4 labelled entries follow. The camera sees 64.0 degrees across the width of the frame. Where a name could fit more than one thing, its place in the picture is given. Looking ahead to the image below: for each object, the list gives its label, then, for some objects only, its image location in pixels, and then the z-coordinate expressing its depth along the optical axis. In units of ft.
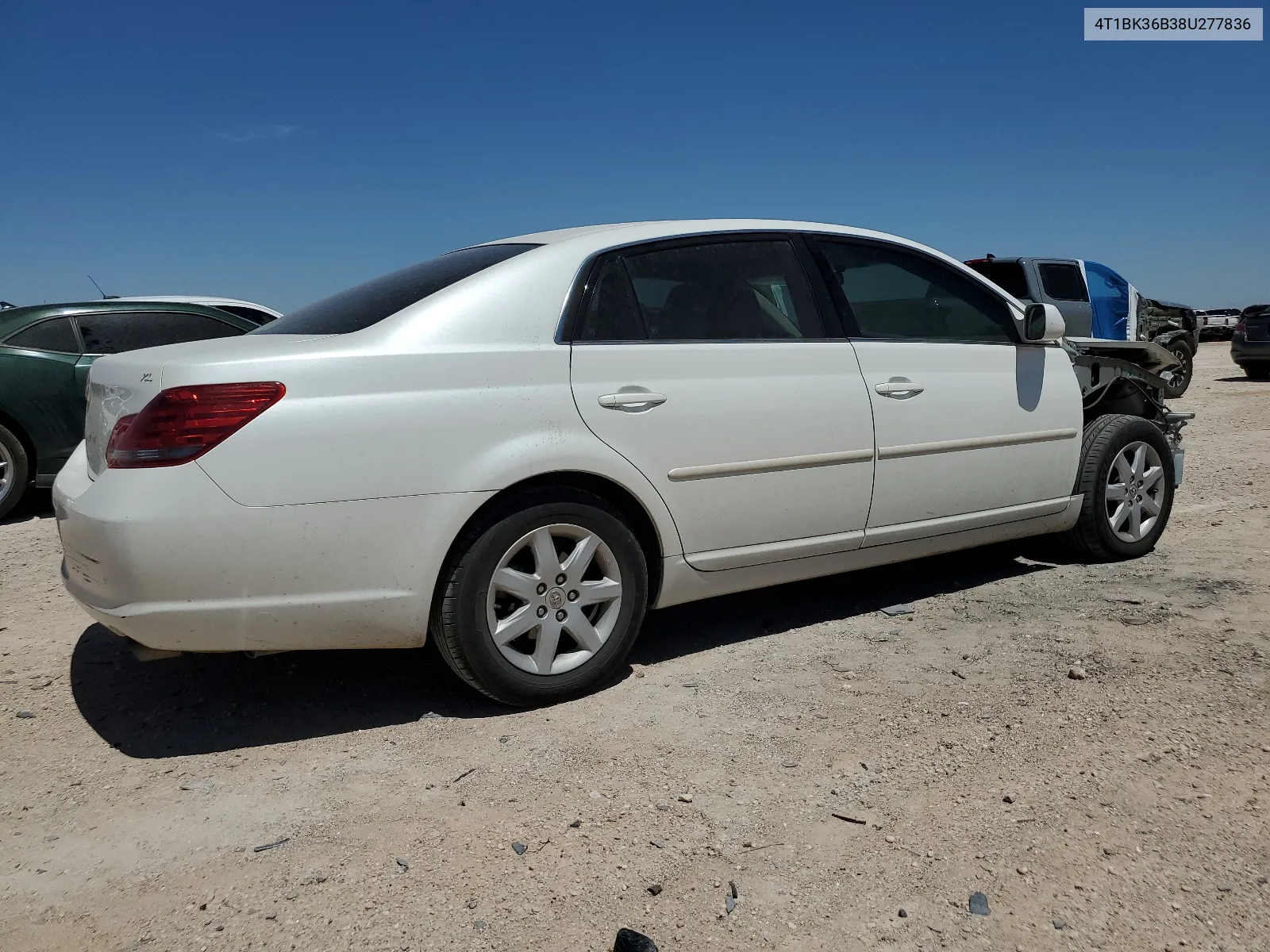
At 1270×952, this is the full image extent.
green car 23.34
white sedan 9.66
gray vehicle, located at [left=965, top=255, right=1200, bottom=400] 41.24
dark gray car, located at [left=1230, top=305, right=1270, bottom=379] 52.34
